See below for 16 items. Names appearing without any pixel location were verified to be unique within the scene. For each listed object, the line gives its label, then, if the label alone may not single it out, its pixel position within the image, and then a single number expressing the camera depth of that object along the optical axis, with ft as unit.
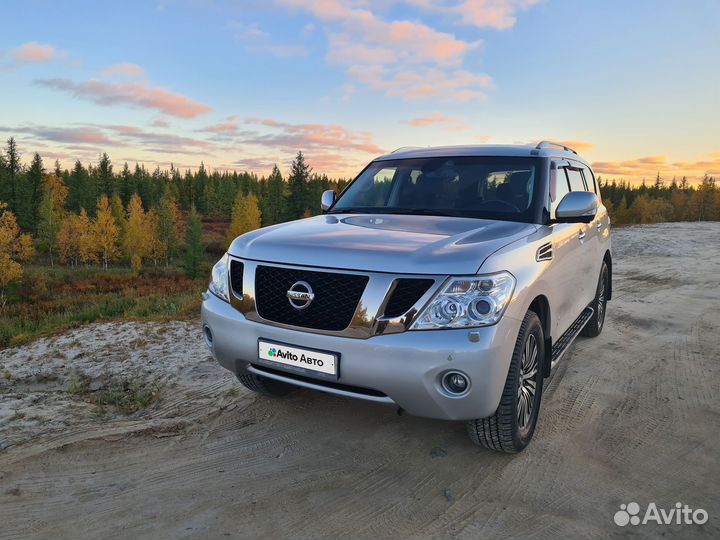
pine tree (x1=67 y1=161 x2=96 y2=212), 278.46
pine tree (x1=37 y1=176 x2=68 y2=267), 215.72
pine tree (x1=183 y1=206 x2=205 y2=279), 182.91
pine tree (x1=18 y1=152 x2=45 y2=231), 231.50
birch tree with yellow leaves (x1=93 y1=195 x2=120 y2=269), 204.74
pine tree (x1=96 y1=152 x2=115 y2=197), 285.84
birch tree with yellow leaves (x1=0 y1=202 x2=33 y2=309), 149.89
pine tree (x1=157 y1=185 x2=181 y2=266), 230.68
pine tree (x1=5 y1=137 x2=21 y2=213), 228.84
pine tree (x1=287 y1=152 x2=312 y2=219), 212.64
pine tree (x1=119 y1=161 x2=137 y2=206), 296.30
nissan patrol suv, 8.97
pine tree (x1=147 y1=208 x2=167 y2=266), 215.31
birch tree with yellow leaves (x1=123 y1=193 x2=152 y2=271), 203.39
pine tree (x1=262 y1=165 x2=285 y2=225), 297.12
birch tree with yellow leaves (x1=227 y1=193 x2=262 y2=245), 228.84
